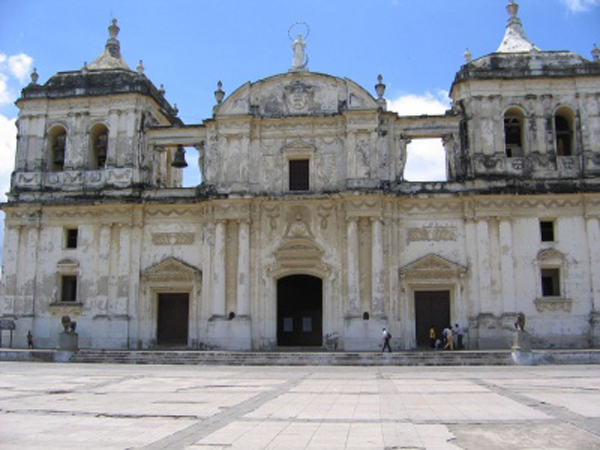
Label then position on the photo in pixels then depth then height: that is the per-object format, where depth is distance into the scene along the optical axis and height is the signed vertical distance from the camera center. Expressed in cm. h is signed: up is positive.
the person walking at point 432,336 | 2764 -50
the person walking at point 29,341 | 2892 -70
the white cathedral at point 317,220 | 2783 +466
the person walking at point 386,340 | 2575 -62
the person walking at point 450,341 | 2639 -68
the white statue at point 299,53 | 3189 +1337
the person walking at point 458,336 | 2729 -52
